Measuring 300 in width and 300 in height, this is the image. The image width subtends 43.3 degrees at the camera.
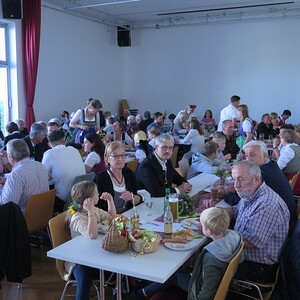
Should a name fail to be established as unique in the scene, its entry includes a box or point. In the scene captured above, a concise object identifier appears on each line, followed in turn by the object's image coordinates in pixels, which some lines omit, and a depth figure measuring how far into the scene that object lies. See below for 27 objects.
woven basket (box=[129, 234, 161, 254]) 2.20
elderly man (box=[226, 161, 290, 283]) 2.41
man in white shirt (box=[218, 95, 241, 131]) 8.34
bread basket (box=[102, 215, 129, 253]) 2.18
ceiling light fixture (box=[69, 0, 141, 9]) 8.98
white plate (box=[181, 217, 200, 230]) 2.63
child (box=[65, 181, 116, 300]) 2.44
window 9.04
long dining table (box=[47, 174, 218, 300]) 1.99
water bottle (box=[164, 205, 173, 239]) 2.43
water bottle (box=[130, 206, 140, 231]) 2.43
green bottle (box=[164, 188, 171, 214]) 2.75
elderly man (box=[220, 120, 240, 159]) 5.89
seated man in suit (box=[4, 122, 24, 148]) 6.00
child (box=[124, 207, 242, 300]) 2.08
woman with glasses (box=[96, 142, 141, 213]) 3.17
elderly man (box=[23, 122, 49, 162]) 5.12
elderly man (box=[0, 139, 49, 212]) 3.44
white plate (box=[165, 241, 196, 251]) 2.25
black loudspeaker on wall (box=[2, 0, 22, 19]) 8.05
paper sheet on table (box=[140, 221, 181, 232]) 2.58
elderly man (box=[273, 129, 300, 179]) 4.79
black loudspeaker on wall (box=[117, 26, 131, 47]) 12.56
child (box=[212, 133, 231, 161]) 5.13
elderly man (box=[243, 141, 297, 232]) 2.96
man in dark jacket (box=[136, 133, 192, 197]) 3.51
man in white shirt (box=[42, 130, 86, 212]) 4.04
